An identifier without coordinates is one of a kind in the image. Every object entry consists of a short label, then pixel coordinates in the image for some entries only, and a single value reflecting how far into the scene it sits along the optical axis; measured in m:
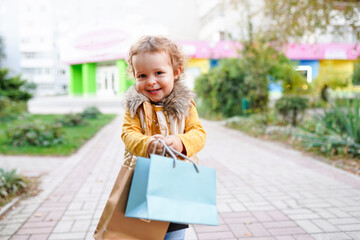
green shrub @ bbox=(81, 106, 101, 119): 13.21
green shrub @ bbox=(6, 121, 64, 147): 7.03
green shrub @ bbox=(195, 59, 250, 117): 11.12
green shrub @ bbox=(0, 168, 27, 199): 3.78
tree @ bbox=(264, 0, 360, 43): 7.12
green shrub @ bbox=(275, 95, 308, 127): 8.97
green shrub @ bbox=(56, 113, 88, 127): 10.51
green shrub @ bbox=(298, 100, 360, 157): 5.83
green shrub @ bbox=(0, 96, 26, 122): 11.54
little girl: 1.67
